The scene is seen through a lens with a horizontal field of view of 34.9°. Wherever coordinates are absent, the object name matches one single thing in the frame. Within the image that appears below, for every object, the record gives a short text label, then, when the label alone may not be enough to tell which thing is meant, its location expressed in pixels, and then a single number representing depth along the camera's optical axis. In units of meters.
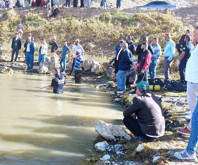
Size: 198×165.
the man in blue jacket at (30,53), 17.41
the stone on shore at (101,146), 6.26
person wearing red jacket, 10.14
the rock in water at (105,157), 5.73
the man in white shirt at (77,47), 14.78
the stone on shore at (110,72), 14.90
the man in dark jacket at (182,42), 12.77
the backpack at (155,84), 11.08
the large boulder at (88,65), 16.69
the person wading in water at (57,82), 11.08
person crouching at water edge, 6.02
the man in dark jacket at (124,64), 11.07
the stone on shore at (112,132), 6.67
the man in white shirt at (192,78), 5.19
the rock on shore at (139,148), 5.68
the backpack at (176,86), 10.74
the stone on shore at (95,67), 16.41
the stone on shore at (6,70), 15.98
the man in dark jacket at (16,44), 18.58
